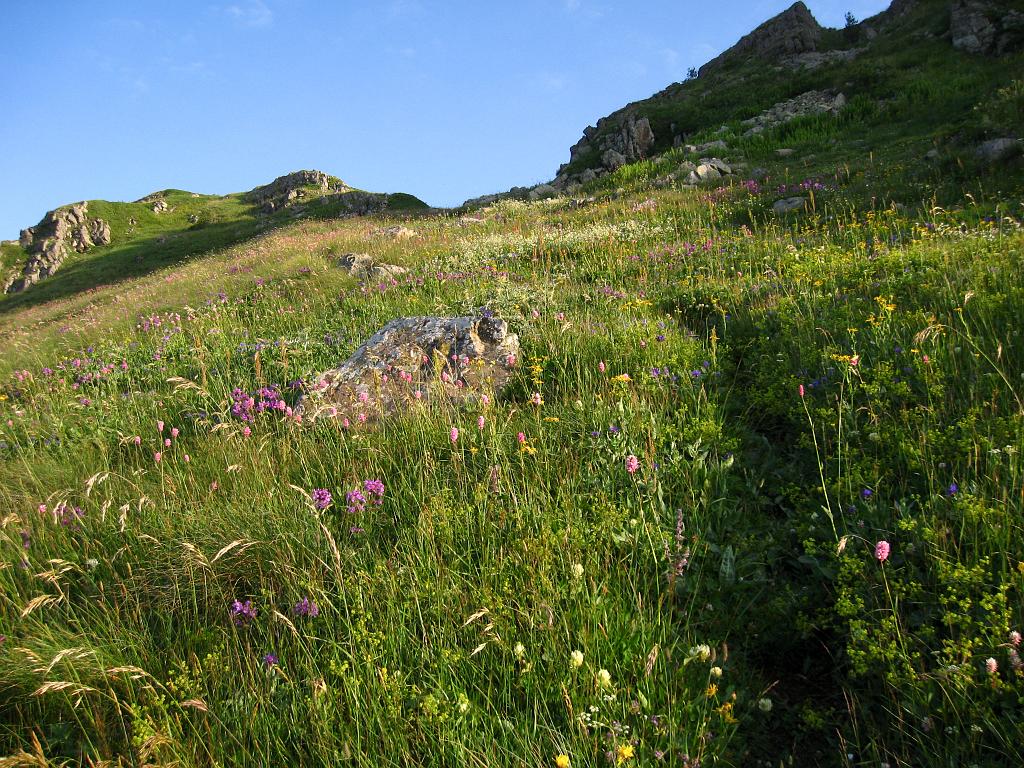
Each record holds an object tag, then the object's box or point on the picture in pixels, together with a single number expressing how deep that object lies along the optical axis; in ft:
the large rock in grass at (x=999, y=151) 32.60
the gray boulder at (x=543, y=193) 95.14
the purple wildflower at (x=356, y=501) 10.91
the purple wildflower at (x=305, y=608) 8.69
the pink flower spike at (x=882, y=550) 7.68
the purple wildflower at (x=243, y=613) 8.77
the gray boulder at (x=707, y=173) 60.78
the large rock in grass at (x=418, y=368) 15.85
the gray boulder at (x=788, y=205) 38.06
